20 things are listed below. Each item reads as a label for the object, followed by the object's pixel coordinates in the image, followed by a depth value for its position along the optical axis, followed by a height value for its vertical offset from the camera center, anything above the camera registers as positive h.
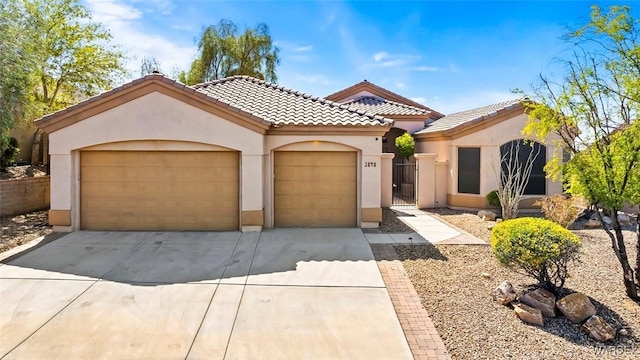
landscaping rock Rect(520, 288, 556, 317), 5.96 -2.10
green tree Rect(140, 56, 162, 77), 32.75 +10.46
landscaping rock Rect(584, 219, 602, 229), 12.47 -1.63
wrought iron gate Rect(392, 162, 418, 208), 16.98 -0.44
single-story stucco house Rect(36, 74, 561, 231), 10.97 +0.43
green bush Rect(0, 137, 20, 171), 14.76 +0.94
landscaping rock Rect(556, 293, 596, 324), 5.71 -2.11
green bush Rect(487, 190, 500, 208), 14.92 -0.90
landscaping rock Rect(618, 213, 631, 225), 12.69 -1.47
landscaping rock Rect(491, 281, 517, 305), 6.26 -2.07
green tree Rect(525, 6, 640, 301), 6.34 +1.13
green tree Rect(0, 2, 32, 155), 11.14 +3.30
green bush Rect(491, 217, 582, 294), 6.13 -1.23
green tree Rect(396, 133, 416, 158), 18.47 +1.71
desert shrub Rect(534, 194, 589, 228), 11.80 -1.08
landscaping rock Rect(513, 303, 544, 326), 5.71 -2.22
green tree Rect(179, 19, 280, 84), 30.84 +10.75
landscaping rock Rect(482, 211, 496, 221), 13.48 -1.48
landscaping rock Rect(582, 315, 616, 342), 5.28 -2.28
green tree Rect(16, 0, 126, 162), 16.72 +6.06
